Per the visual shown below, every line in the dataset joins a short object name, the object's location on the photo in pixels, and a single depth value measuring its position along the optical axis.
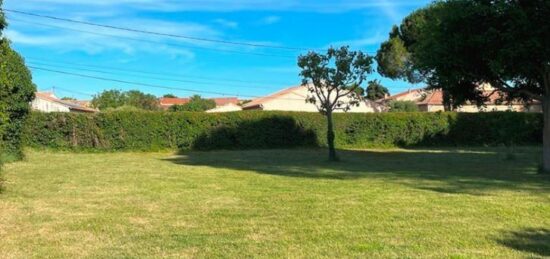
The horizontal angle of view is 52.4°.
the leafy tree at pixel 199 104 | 67.47
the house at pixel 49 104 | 51.64
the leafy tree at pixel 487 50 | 11.89
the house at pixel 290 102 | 51.38
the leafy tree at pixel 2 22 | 9.27
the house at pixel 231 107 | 62.45
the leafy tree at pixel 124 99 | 89.94
